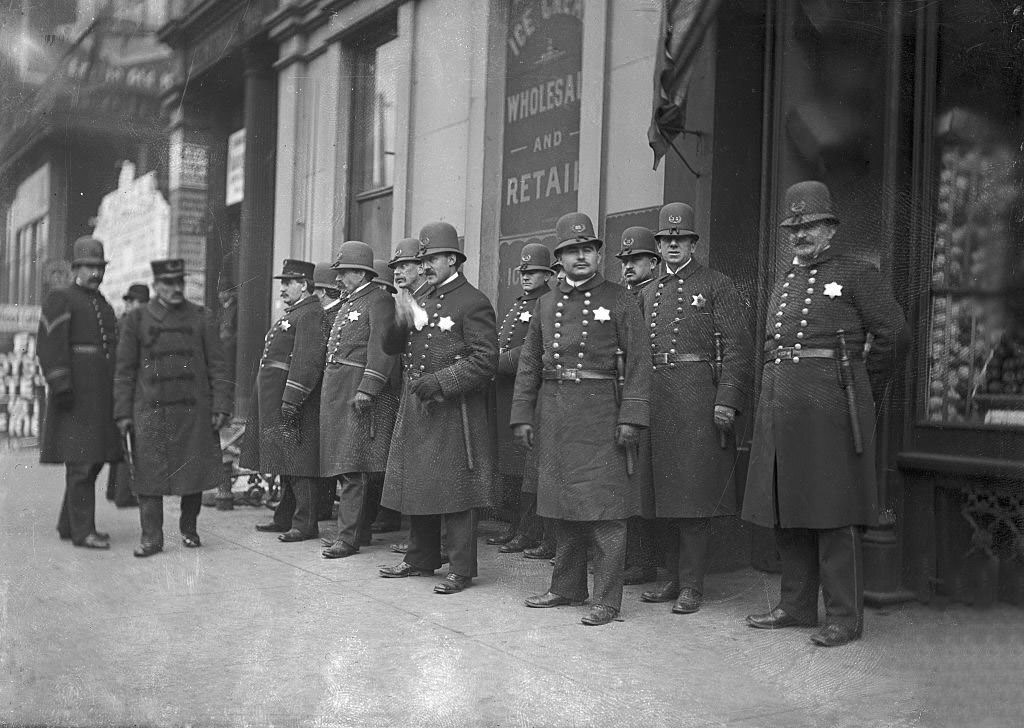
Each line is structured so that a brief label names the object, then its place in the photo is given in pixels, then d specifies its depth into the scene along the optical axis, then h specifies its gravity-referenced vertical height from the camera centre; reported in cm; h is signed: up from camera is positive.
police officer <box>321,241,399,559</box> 717 -25
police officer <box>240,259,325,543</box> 796 -32
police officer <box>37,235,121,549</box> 681 -33
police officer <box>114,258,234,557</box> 713 -32
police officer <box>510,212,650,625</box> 553 -25
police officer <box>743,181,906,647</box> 512 -22
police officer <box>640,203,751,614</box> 587 -17
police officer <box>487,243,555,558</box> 747 +1
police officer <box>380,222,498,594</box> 624 -33
